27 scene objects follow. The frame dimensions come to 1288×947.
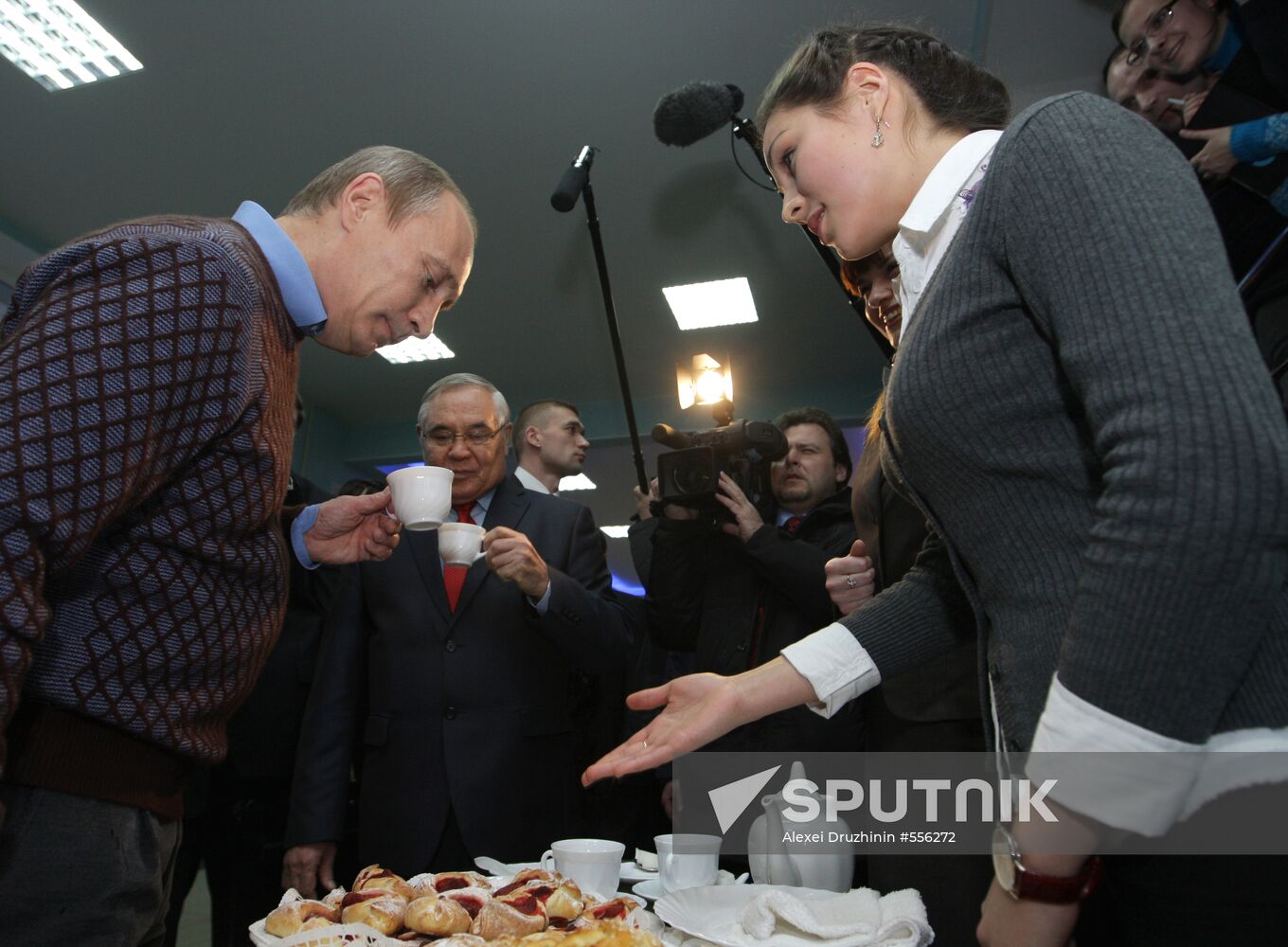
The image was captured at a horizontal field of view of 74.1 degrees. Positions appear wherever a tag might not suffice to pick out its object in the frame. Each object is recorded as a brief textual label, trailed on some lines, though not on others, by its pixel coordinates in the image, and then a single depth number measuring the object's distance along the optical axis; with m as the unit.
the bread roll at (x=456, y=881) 0.90
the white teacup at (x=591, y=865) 0.99
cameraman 2.01
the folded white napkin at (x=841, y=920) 0.78
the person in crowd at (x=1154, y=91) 2.20
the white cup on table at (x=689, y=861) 1.00
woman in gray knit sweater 0.48
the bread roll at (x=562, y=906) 0.84
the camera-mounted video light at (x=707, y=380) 2.44
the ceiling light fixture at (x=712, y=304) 5.10
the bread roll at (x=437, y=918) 0.79
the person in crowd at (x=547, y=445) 3.20
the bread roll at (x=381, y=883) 0.86
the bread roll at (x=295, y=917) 0.77
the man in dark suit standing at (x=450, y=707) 1.74
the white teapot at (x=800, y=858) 0.99
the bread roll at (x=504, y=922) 0.79
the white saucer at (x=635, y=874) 1.15
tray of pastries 0.72
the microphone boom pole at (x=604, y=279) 2.75
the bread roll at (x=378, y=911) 0.79
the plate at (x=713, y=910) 0.81
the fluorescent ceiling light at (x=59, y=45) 3.17
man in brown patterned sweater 0.77
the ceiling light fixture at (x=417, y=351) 5.84
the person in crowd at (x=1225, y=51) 1.82
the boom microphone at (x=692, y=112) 2.58
